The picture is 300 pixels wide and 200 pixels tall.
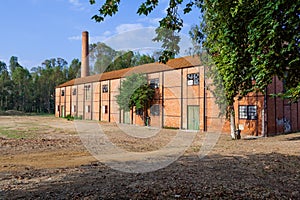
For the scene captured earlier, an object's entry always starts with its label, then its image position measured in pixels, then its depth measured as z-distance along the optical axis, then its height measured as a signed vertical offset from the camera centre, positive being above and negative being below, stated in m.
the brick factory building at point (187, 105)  18.16 -0.40
